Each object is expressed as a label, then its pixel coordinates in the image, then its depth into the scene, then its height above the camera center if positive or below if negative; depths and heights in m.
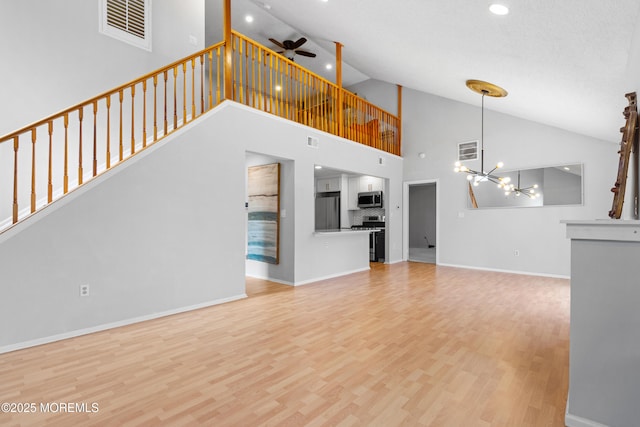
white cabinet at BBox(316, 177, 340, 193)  8.67 +0.77
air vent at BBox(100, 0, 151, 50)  4.39 +2.78
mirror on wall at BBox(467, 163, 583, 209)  5.77 +0.43
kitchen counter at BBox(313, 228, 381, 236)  5.55 -0.39
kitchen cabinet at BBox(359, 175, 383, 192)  8.22 +0.74
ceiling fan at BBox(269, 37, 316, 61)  6.37 +3.49
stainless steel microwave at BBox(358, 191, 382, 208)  8.03 +0.32
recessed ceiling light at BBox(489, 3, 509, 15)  2.39 +1.58
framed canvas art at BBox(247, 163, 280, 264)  5.34 -0.03
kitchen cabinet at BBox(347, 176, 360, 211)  8.65 +0.47
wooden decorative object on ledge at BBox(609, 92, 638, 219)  2.19 +0.41
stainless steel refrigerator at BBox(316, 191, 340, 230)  8.64 +0.01
